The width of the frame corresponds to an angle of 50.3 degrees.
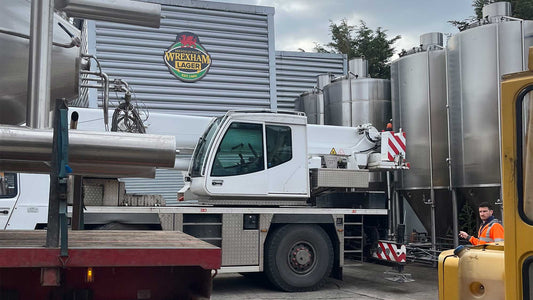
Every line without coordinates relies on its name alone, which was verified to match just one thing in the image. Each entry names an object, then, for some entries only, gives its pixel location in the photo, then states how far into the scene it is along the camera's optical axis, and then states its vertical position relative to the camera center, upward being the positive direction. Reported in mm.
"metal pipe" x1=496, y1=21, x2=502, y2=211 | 10055 +2184
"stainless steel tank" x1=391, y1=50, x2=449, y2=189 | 11383 +1339
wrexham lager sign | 12711 +2805
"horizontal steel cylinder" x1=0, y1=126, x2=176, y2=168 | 2277 +148
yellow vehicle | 2703 -8
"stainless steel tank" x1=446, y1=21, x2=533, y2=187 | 10047 +1602
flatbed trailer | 2428 -400
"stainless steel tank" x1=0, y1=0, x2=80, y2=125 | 2992 +684
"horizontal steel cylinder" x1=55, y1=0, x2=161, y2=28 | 3074 +941
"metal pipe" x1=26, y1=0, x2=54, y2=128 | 2568 +541
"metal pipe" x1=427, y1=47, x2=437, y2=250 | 11281 -144
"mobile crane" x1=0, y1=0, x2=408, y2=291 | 8234 -374
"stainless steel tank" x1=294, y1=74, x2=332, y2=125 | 14219 +2032
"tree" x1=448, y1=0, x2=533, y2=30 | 17469 +5364
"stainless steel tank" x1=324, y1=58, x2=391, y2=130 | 13320 +1927
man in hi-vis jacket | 6238 -550
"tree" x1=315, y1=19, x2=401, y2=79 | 22859 +5929
